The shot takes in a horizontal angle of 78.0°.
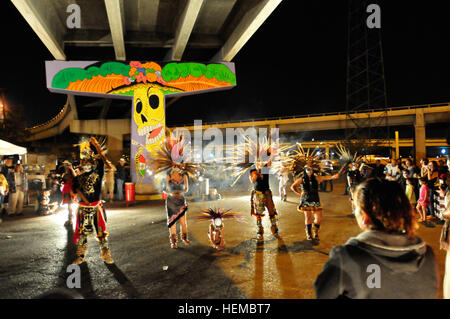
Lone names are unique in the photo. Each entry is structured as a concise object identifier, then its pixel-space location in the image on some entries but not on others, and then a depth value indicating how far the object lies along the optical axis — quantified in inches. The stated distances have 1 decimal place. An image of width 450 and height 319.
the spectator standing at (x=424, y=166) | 383.0
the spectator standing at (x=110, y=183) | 530.5
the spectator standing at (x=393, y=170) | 414.2
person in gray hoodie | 59.8
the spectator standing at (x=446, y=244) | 113.2
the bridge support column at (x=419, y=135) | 1370.6
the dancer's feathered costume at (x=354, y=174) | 395.2
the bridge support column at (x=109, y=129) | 1006.4
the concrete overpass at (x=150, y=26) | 357.4
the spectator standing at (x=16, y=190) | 396.5
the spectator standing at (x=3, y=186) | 344.5
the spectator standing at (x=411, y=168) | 395.5
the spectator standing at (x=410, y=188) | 394.9
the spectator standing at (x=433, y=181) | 324.8
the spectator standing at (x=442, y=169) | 309.8
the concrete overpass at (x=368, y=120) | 1375.5
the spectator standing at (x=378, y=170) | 386.8
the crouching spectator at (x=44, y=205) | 404.8
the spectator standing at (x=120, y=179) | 538.9
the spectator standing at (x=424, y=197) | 325.4
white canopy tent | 415.1
